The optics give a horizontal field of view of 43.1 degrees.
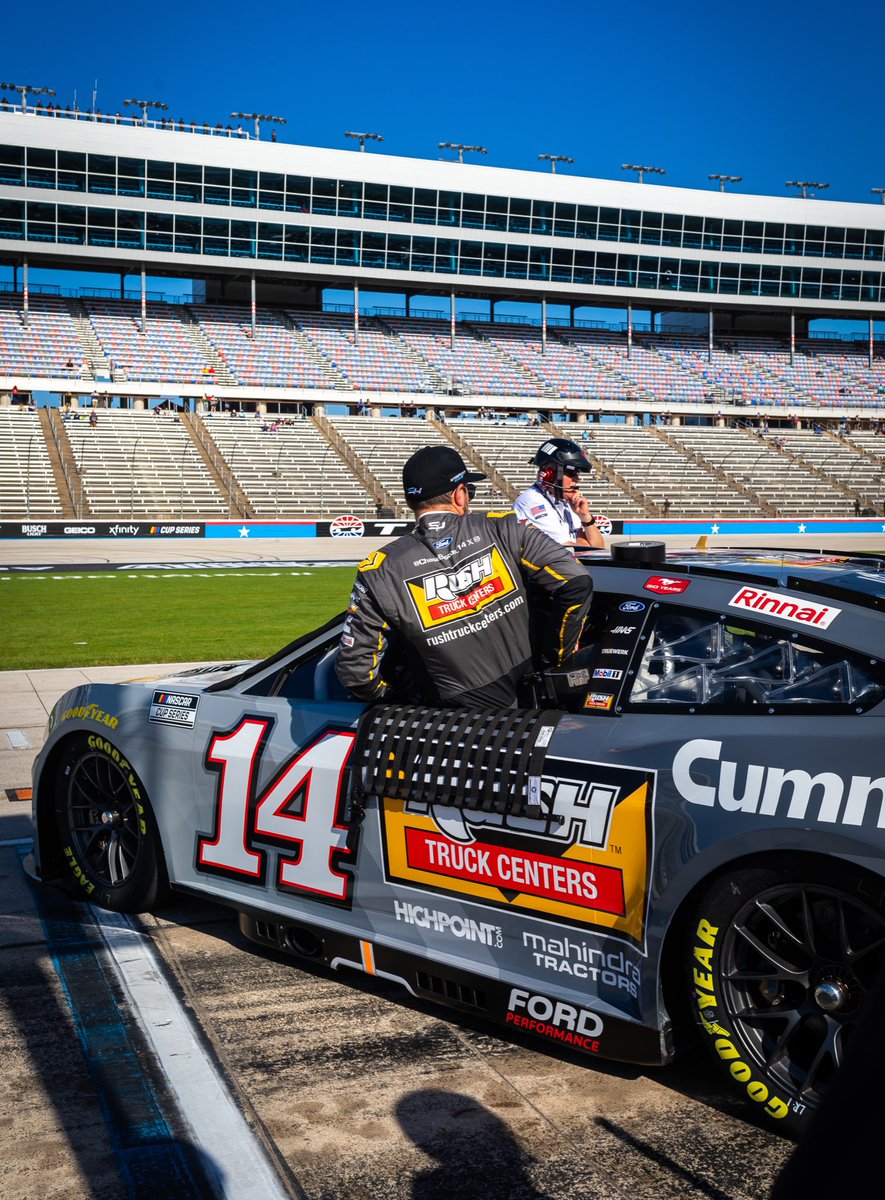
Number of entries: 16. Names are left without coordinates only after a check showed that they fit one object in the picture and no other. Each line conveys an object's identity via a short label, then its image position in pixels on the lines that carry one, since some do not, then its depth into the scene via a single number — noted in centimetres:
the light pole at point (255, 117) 5805
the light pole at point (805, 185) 7069
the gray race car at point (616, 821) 290
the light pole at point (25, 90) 5312
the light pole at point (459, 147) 6178
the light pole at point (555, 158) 6419
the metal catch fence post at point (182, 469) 3971
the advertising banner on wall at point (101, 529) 3441
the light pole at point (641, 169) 6600
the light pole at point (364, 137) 5944
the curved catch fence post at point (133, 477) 3900
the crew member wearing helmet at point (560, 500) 594
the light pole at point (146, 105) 5434
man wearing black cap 367
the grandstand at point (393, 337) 4522
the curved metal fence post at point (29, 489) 3703
